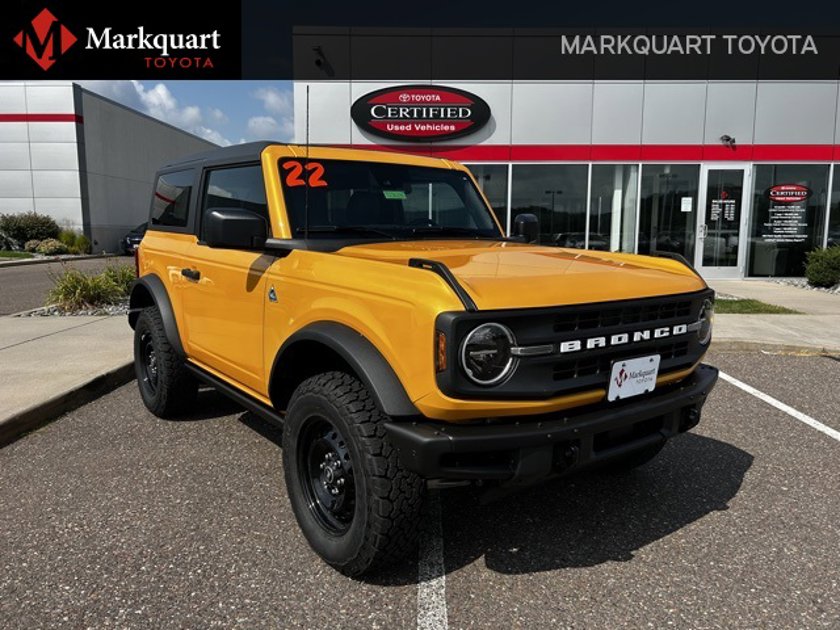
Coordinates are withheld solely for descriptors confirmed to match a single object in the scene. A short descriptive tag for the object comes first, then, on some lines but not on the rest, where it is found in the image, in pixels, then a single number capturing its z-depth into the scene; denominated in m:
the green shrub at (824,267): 12.78
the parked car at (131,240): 25.70
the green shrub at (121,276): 10.59
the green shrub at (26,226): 25.25
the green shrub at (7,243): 25.28
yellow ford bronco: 2.28
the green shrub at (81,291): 9.81
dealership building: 13.78
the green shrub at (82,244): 26.05
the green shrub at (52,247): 24.30
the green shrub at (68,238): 25.66
